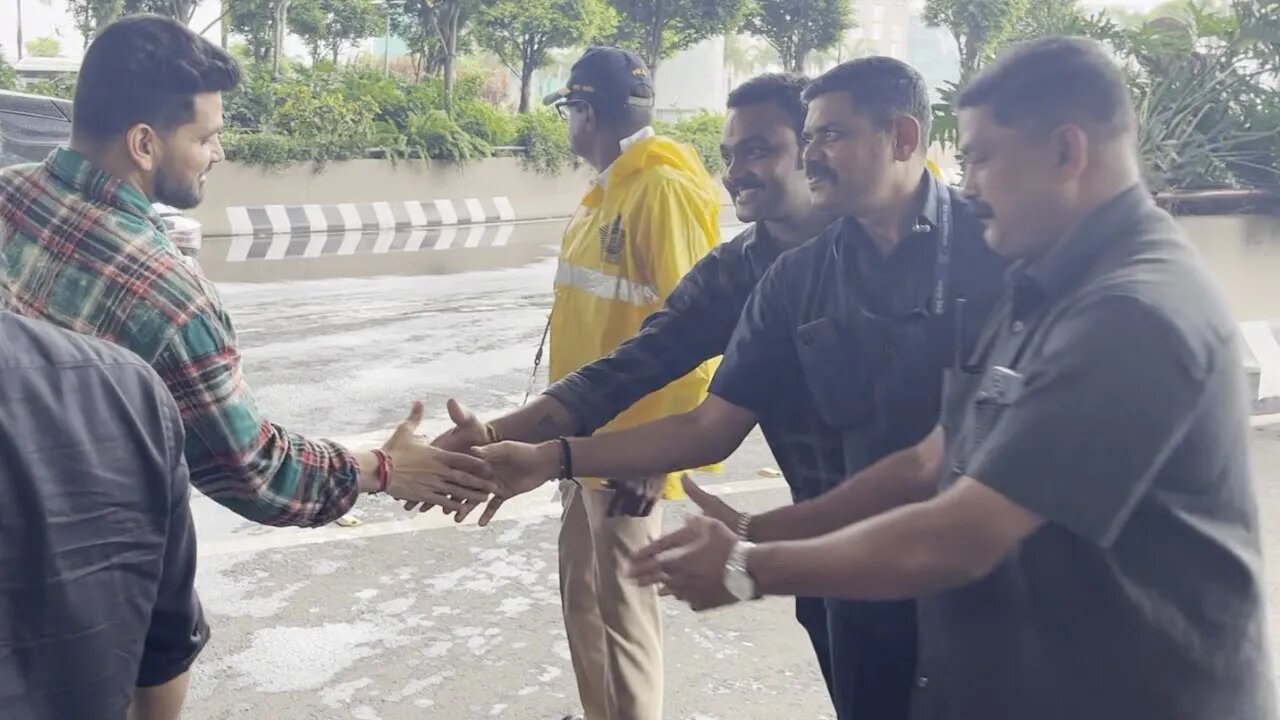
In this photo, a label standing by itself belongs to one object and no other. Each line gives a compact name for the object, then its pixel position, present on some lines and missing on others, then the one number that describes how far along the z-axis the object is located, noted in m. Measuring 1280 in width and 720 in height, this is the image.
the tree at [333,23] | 31.86
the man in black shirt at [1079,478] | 1.79
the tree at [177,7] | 22.47
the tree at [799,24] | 34.28
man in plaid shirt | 2.52
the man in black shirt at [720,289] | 3.37
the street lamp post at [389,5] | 27.52
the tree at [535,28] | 28.16
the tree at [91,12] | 25.44
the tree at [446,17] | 26.53
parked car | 12.58
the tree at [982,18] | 31.48
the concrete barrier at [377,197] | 18.50
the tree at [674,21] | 31.36
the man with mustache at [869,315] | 2.68
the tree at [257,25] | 27.44
